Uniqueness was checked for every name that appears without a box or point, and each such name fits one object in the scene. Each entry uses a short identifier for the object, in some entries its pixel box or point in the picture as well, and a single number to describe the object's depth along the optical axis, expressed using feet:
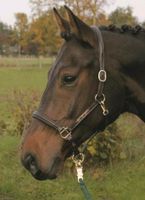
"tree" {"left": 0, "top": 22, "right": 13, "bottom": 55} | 280.51
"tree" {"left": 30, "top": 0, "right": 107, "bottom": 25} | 129.08
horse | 9.43
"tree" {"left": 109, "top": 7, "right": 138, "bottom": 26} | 165.64
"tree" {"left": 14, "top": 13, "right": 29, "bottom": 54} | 242.78
